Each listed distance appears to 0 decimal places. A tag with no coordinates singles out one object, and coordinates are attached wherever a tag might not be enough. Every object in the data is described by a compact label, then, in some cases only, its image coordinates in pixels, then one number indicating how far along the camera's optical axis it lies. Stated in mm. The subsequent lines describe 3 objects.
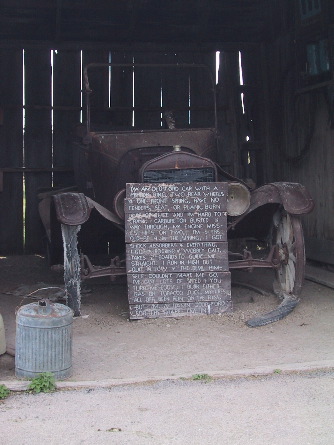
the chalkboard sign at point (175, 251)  5648
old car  5719
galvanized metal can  4141
